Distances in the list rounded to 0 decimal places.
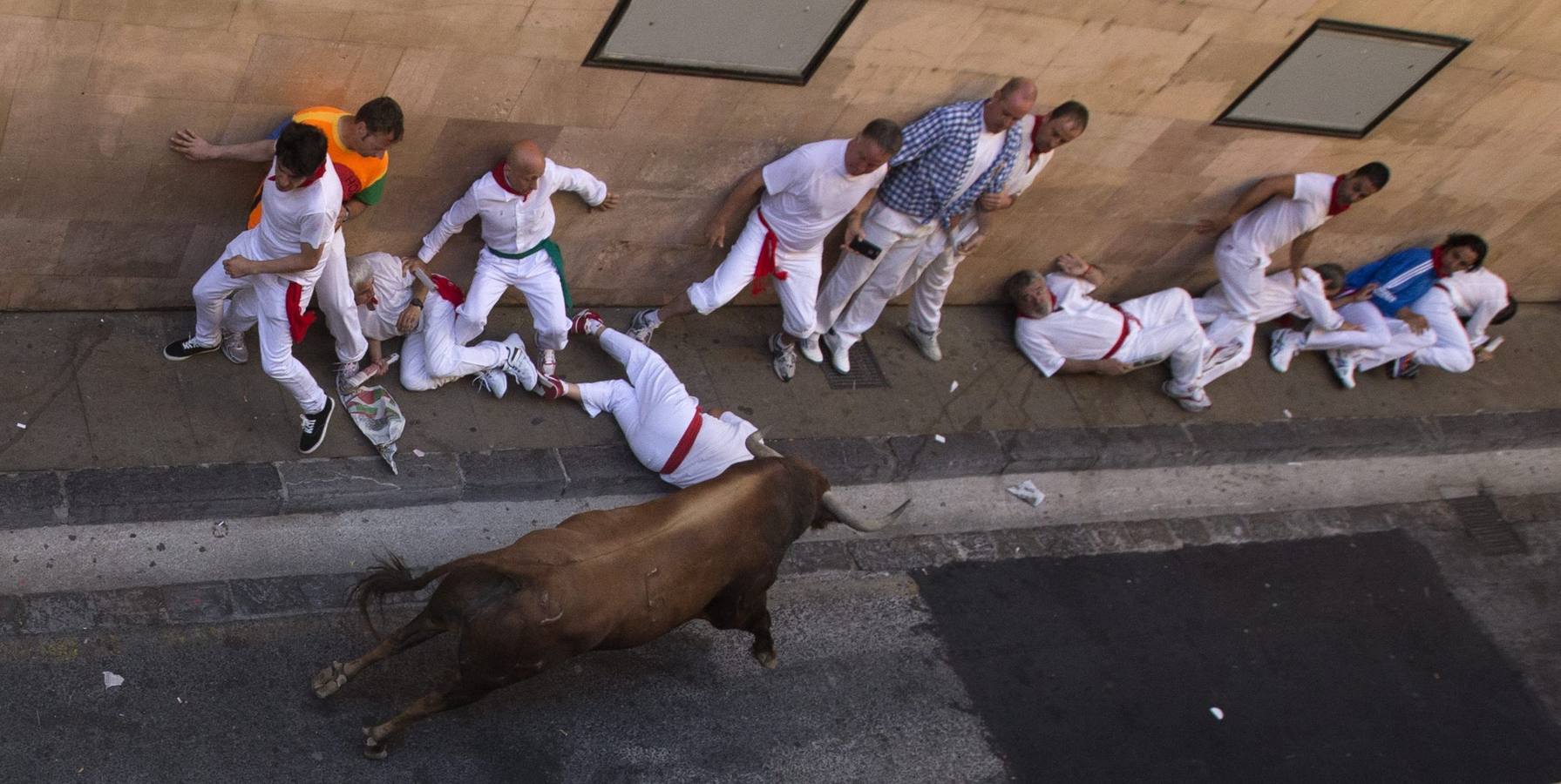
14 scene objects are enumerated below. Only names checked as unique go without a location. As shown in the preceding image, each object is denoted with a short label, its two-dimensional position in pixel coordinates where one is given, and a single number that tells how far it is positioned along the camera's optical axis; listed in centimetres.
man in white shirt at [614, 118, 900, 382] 774
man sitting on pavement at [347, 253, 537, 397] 730
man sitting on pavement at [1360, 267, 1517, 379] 1038
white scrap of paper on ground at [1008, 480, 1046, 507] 863
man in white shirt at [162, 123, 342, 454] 593
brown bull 555
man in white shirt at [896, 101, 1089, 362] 790
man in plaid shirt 782
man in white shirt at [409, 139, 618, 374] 716
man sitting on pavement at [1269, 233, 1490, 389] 1014
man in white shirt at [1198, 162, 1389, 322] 907
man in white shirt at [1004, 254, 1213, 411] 927
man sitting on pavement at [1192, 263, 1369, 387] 979
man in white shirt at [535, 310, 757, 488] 750
